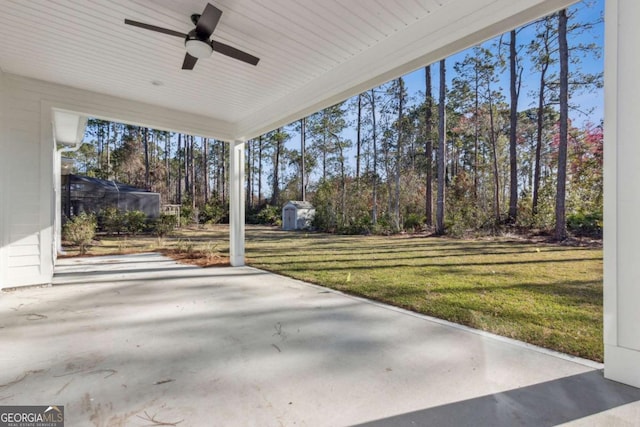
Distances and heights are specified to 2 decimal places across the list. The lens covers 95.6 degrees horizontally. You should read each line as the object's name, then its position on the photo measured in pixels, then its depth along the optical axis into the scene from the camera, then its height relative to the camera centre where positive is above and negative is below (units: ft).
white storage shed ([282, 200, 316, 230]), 48.52 -0.11
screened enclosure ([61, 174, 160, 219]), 34.86 +2.53
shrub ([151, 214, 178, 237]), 34.84 -1.20
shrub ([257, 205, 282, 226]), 57.77 -0.31
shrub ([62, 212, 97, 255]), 22.58 -1.34
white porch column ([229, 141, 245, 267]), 18.33 +0.70
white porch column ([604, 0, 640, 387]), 5.39 +0.36
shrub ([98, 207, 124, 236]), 33.45 -0.64
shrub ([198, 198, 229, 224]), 55.47 +0.26
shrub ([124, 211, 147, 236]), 34.70 -0.70
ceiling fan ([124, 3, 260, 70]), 7.64 +5.13
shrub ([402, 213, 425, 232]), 41.29 -1.34
